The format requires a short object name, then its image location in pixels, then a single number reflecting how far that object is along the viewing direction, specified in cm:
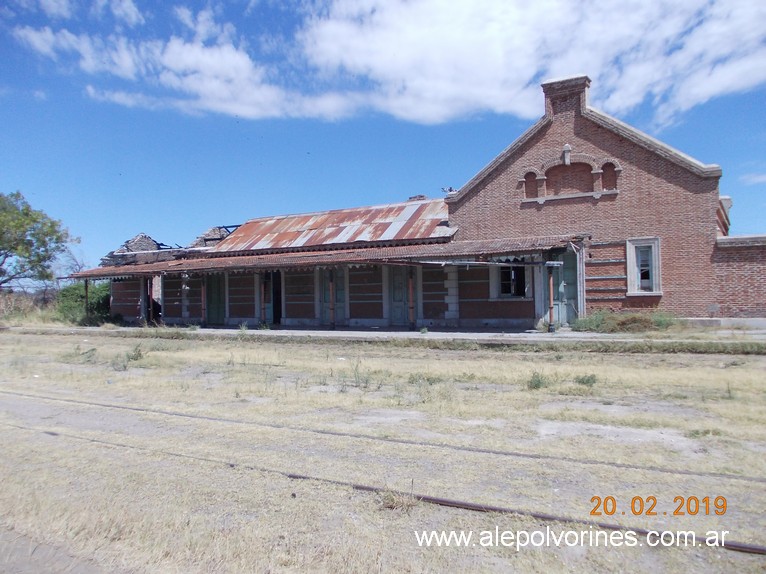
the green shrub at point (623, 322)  1883
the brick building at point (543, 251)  1939
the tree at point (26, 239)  3210
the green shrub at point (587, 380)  1075
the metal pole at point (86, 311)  3136
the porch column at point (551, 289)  1952
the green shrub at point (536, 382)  1060
